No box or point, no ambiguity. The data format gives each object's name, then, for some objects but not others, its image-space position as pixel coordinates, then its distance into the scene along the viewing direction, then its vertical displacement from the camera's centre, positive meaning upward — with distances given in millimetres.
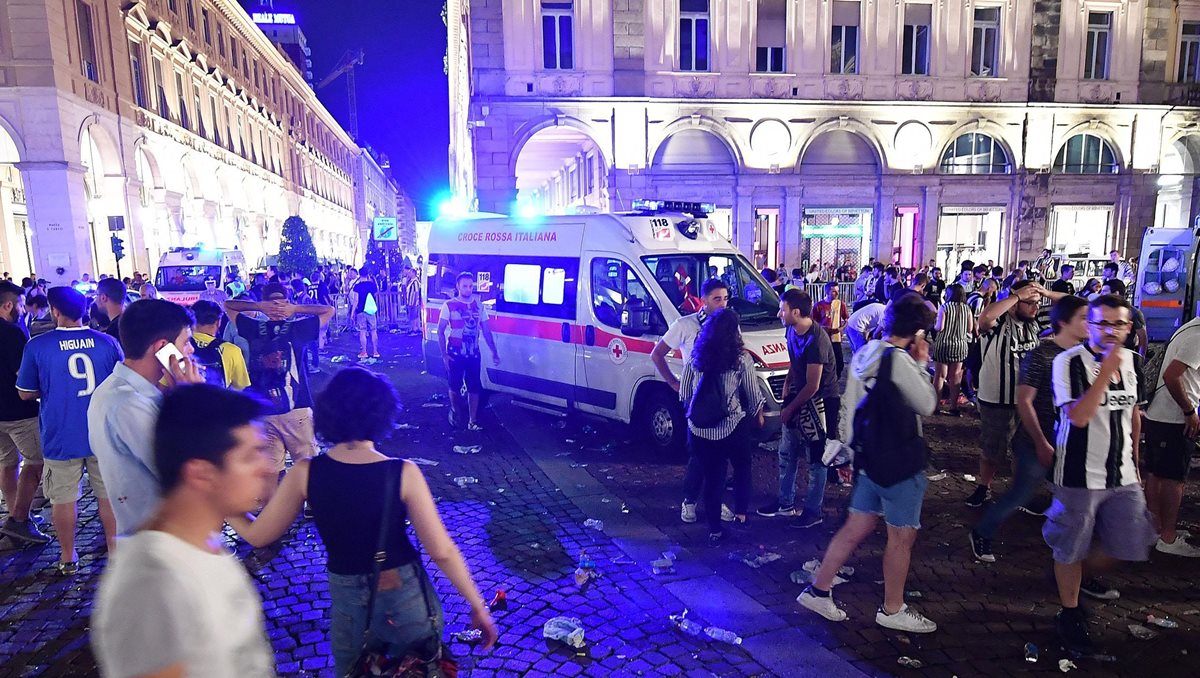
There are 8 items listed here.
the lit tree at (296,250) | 33531 +707
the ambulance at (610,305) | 7453 -537
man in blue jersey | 4770 -821
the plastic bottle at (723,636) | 4004 -2196
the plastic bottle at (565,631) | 3990 -2160
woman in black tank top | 2346 -895
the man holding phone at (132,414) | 3150 -668
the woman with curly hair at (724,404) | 5102 -1097
